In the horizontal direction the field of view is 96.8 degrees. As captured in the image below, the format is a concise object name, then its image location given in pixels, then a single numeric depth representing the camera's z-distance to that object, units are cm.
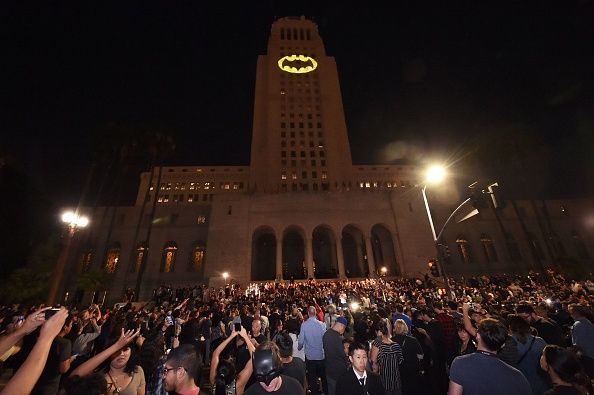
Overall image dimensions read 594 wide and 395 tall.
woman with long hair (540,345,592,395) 290
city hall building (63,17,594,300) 3528
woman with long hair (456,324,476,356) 574
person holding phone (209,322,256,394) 361
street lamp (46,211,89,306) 1738
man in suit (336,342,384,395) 356
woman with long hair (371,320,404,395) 470
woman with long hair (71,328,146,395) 333
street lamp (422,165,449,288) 1352
